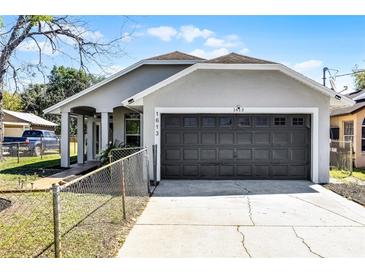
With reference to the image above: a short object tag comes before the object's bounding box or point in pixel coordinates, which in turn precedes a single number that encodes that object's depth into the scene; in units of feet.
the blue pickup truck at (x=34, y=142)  81.92
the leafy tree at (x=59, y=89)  164.55
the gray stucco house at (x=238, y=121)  40.11
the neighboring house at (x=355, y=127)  58.08
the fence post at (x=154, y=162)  38.50
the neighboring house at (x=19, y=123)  110.83
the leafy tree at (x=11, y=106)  125.26
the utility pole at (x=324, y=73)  99.93
